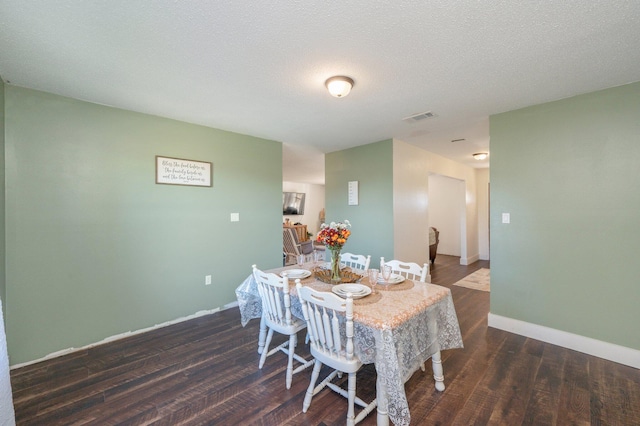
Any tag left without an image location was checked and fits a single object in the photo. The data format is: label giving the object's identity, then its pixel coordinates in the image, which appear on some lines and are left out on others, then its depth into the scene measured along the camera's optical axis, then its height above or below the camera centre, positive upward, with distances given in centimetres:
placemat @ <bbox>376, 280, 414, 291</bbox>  198 -58
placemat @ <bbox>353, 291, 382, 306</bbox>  170 -59
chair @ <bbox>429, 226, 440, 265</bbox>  583 -72
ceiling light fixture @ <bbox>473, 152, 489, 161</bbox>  481 +101
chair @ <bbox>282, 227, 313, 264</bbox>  640 -85
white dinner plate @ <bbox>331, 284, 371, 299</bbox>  181 -56
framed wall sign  309 +50
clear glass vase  215 -43
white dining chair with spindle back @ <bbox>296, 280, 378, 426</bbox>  151 -76
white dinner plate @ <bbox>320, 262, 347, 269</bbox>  264 -55
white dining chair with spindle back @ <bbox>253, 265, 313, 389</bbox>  194 -76
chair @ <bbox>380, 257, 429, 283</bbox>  223 -52
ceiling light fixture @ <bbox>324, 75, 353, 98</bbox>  218 +105
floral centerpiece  210 -22
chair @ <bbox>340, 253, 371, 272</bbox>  272 -53
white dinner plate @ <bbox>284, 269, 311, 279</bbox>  228 -54
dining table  142 -76
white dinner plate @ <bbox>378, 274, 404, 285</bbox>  208 -55
